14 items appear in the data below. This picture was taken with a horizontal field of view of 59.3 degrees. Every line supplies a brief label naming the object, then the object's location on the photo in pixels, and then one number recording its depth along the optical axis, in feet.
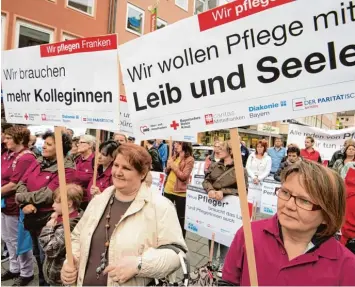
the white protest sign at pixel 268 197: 16.92
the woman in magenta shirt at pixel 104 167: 11.10
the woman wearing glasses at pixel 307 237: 4.29
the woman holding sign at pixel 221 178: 10.68
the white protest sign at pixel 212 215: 10.34
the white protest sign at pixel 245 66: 4.16
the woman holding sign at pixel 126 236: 5.73
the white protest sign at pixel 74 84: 7.06
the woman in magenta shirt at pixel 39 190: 9.99
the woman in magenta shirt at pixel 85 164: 11.83
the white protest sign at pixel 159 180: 15.75
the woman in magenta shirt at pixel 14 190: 11.17
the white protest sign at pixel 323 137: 20.29
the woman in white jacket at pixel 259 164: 18.74
